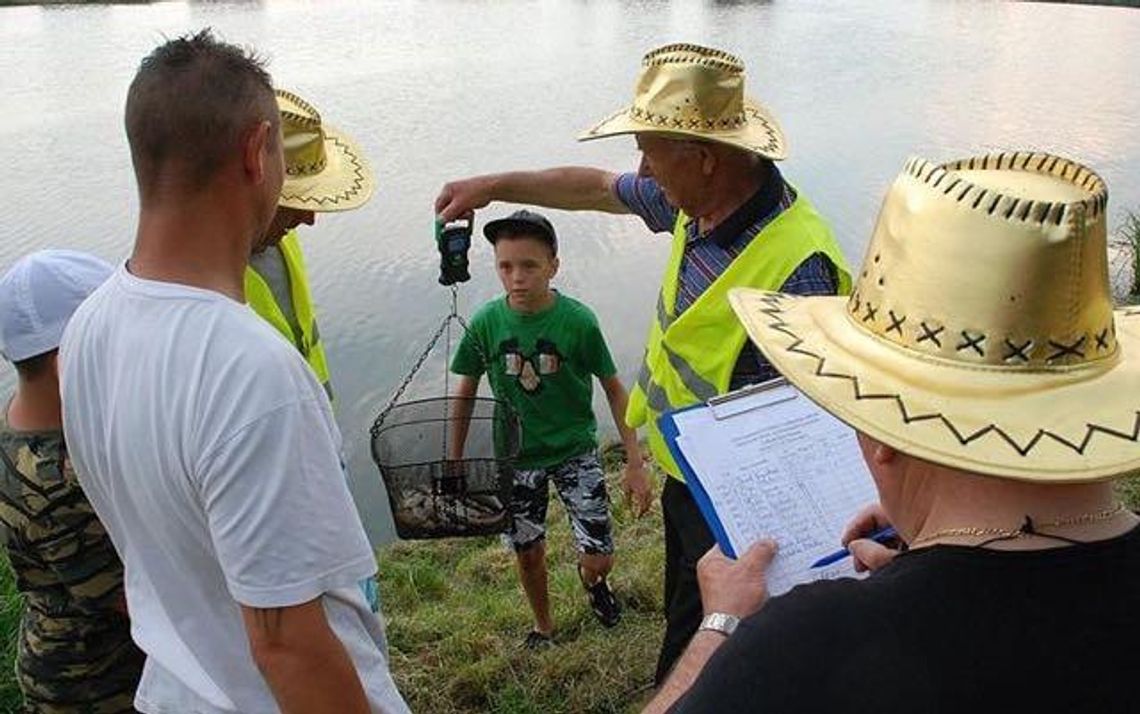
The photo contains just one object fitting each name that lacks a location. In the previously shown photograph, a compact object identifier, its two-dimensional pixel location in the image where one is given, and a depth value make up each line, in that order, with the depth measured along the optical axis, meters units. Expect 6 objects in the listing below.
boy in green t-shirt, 3.47
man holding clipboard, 1.08
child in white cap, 2.07
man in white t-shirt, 1.51
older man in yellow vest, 2.47
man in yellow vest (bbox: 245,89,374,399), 2.64
